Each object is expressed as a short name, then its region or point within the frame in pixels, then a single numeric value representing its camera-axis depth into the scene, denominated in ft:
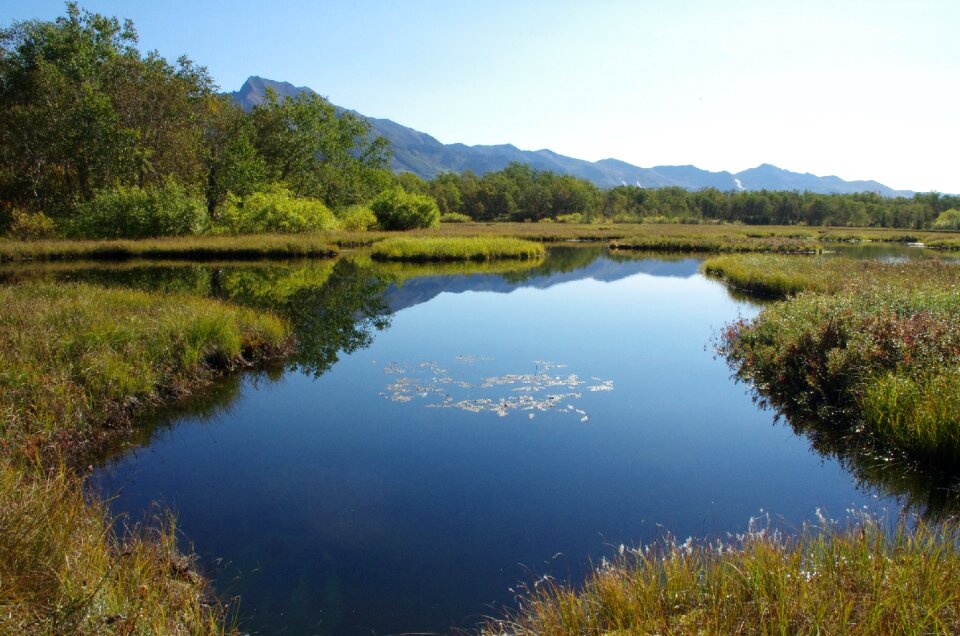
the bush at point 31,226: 121.90
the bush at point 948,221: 302.66
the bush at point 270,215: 147.02
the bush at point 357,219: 181.27
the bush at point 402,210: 192.34
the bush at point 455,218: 286.05
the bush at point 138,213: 126.11
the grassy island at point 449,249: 127.75
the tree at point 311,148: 190.60
